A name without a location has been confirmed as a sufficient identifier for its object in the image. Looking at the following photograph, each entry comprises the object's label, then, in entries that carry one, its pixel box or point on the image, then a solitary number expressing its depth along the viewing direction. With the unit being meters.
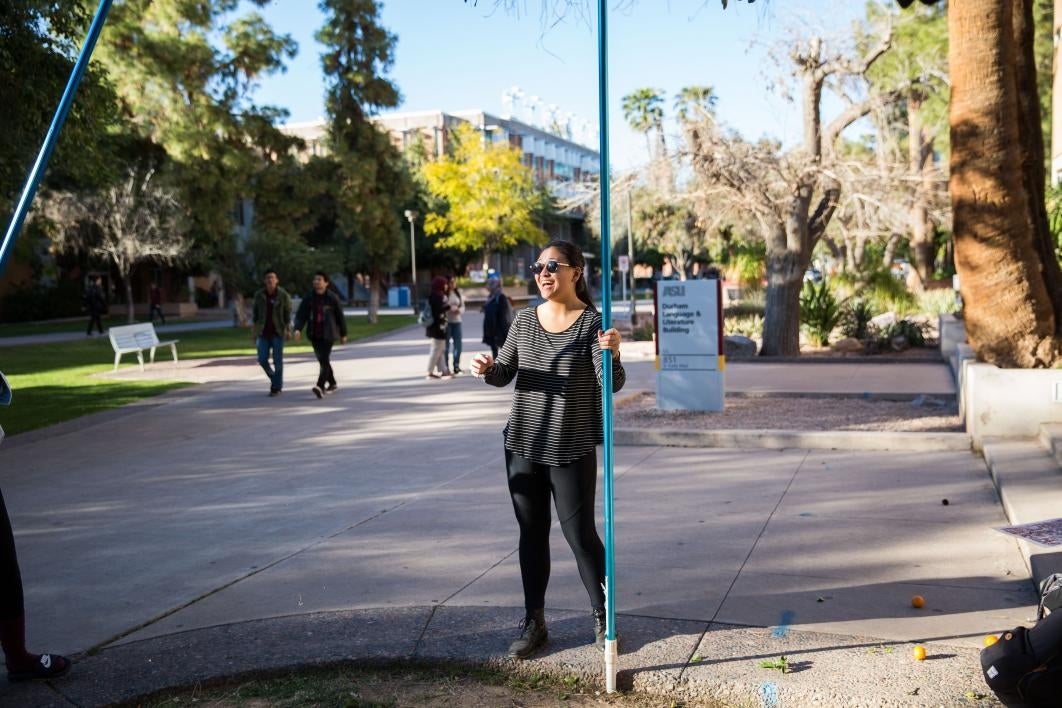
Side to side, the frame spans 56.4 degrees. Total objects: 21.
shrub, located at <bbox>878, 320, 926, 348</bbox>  18.81
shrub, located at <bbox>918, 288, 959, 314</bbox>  22.86
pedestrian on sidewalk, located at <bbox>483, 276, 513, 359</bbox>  14.54
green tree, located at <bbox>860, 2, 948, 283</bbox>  17.97
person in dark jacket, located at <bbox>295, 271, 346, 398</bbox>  14.05
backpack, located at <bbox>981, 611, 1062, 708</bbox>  3.22
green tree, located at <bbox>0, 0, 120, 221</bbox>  11.38
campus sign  10.95
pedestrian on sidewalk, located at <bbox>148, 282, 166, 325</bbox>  39.64
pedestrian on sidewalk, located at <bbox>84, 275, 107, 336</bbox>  31.81
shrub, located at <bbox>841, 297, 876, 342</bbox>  19.48
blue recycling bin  57.91
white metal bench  17.92
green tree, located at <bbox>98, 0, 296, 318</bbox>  27.39
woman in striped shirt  4.27
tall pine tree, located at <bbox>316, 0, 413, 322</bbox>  34.41
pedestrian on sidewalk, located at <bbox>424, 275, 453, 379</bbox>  15.84
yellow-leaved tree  51.91
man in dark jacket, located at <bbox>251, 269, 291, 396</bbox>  13.70
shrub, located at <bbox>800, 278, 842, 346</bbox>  19.67
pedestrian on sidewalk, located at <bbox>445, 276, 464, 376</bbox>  16.57
